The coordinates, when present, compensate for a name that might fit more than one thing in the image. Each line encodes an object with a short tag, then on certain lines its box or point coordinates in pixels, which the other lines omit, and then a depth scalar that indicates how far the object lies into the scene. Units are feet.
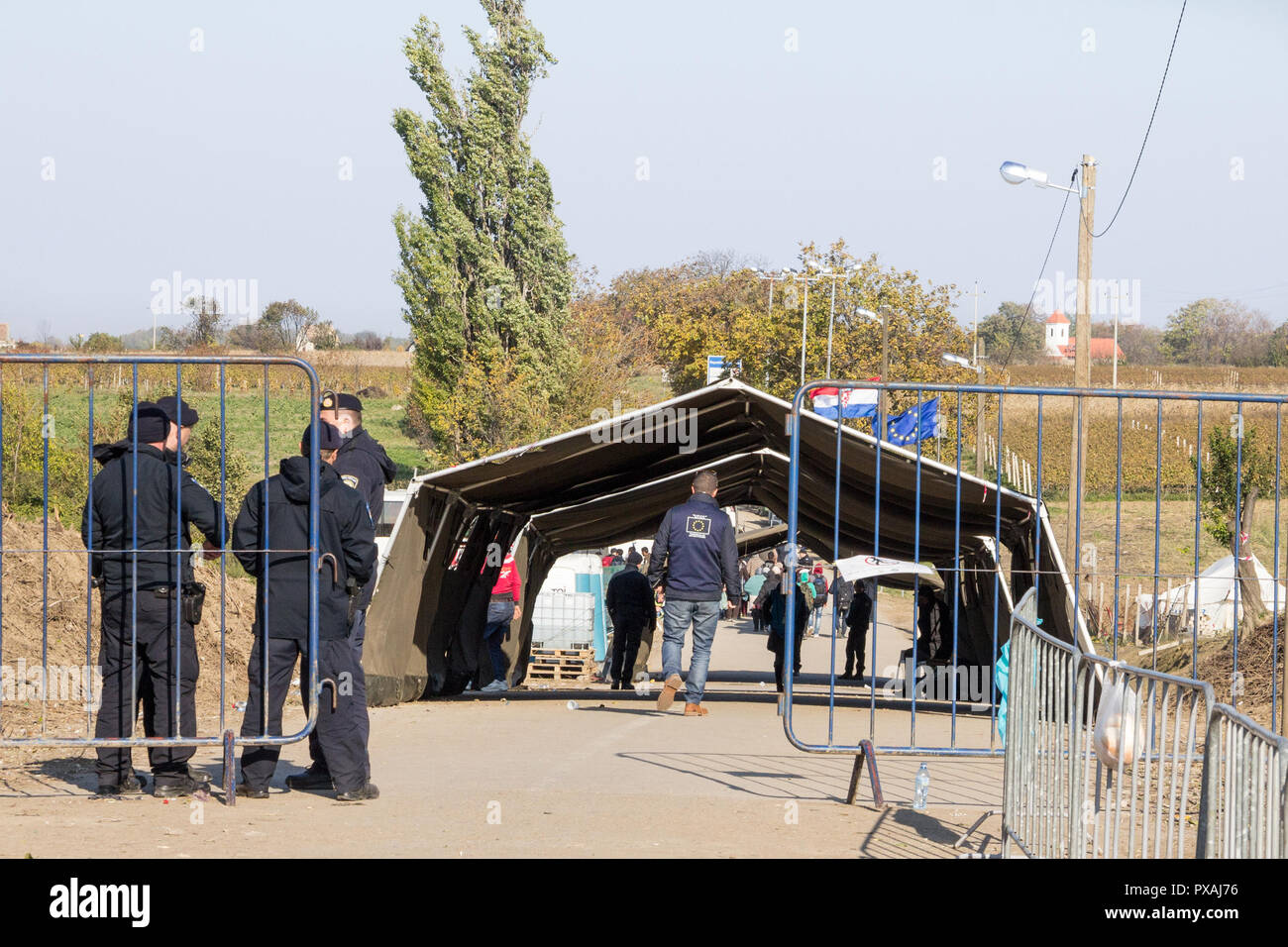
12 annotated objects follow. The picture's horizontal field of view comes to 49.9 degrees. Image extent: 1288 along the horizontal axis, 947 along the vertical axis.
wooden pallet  69.62
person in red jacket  57.21
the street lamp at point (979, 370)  85.05
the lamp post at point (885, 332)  117.39
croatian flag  85.20
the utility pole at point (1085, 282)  68.39
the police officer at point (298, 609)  22.85
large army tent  38.88
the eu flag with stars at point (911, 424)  75.43
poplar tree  119.03
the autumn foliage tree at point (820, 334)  154.61
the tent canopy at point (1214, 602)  65.16
